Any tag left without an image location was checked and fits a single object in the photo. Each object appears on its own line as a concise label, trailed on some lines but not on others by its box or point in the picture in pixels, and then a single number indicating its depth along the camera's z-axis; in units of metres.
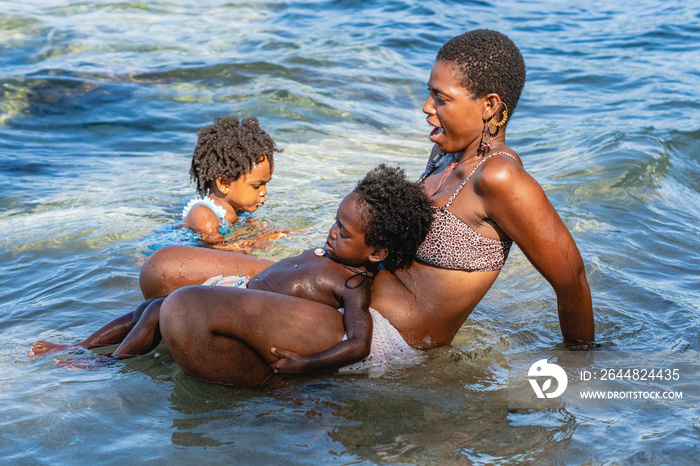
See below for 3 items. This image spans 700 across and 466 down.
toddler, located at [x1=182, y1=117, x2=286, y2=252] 5.75
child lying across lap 3.27
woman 3.05
